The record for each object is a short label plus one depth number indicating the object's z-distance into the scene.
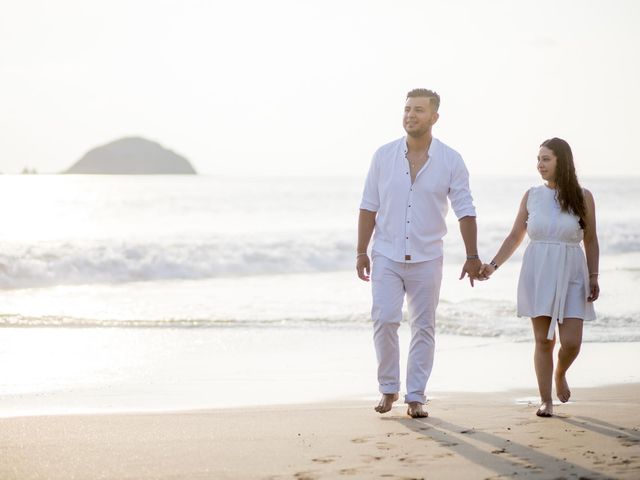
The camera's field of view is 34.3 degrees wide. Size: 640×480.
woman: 6.37
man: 6.35
